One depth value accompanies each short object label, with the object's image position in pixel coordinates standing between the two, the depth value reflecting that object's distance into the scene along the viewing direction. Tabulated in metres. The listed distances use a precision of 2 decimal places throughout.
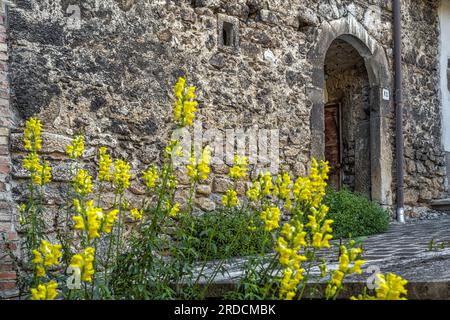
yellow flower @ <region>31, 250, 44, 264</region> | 1.88
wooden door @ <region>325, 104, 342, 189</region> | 8.27
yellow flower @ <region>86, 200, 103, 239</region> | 1.80
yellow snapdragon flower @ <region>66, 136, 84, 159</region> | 2.85
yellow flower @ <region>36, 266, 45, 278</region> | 2.00
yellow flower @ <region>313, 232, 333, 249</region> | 1.87
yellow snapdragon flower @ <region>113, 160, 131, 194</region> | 2.88
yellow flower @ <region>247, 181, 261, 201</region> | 2.68
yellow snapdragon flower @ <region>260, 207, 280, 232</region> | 2.18
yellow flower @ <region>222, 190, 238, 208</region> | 2.63
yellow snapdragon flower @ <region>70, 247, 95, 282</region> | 1.72
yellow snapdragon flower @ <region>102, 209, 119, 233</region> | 1.92
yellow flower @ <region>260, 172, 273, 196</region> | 2.59
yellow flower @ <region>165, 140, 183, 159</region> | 2.31
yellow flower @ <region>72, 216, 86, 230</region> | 1.79
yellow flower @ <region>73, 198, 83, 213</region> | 1.93
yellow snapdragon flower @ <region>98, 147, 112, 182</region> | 2.76
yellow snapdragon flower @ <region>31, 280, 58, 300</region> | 1.73
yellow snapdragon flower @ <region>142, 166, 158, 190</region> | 2.84
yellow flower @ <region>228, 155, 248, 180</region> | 2.74
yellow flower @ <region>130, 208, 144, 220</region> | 2.91
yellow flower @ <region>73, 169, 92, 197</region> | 2.65
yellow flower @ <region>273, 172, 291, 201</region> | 2.50
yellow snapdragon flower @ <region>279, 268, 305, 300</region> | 1.88
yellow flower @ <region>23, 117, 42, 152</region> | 2.75
